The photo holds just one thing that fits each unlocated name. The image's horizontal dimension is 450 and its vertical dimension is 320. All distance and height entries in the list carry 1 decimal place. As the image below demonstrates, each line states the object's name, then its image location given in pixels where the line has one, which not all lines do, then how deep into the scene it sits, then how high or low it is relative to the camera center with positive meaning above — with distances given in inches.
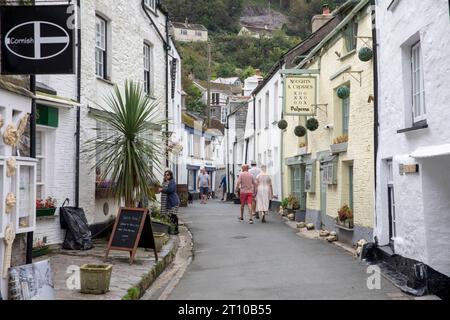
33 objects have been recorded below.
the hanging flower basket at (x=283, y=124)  777.6 +85.5
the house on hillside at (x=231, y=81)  3403.5 +632.4
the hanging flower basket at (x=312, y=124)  619.2 +67.7
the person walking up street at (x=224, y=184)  1413.0 +12.9
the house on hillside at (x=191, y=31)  4367.6 +1178.6
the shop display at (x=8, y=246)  272.4 -25.2
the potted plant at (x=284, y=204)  800.9 -20.9
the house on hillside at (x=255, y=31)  4414.4 +1295.7
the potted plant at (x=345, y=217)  506.6 -24.3
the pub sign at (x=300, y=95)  621.6 +98.9
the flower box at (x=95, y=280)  309.1 -46.6
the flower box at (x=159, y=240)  485.9 -41.3
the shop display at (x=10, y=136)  273.3 +26.1
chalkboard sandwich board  404.5 -27.6
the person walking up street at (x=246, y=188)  720.3 +2.0
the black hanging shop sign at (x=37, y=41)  287.1 +72.8
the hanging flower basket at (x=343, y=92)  502.0 +81.8
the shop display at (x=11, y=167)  271.7 +11.5
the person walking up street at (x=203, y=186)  1200.2 +8.3
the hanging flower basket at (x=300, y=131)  684.1 +67.0
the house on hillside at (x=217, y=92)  2728.8 +512.4
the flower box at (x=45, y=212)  432.7 -15.1
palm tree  457.4 +31.3
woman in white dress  721.0 -3.0
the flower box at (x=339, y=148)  534.9 +38.1
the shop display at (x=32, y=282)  254.2 -39.8
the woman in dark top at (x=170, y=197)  606.6 -6.9
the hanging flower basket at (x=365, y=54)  441.4 +100.5
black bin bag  465.7 -32.3
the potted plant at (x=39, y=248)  418.3 -40.9
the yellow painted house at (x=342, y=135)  471.8 +51.5
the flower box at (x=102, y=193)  536.1 -1.8
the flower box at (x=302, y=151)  718.3 +47.2
